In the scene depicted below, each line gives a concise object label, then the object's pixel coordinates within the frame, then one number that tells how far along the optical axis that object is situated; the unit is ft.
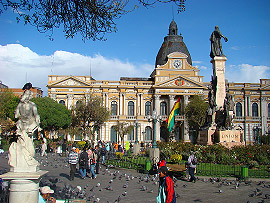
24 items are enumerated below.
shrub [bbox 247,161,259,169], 51.62
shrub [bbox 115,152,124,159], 65.05
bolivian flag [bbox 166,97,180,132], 70.21
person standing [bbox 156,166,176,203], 18.34
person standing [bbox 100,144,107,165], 63.87
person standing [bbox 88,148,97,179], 45.34
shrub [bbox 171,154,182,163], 54.24
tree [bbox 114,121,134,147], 142.31
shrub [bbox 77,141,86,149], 116.26
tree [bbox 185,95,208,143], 135.23
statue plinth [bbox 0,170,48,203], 18.26
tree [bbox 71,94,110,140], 132.05
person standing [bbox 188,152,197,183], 41.32
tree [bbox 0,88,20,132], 143.85
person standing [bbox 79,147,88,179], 43.88
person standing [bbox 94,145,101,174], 50.00
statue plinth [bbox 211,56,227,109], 57.93
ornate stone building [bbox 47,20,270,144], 158.99
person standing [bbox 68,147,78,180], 42.63
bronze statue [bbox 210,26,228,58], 59.88
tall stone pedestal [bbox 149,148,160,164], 55.06
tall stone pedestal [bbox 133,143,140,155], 86.87
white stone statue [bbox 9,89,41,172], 18.95
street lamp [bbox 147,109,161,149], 61.38
